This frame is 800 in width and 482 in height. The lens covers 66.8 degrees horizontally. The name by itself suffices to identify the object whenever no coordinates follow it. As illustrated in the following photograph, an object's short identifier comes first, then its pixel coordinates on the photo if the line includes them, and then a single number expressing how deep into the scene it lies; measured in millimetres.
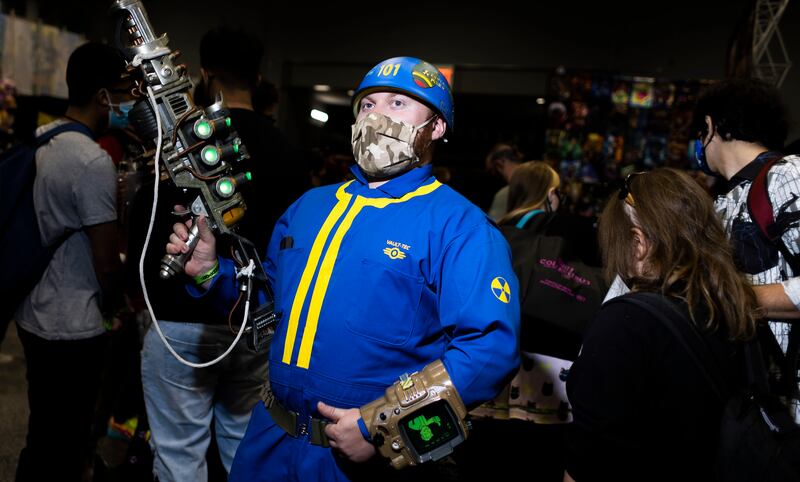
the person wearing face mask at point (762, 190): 1825
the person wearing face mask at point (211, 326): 2127
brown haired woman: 1345
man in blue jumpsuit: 1332
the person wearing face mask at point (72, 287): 2219
